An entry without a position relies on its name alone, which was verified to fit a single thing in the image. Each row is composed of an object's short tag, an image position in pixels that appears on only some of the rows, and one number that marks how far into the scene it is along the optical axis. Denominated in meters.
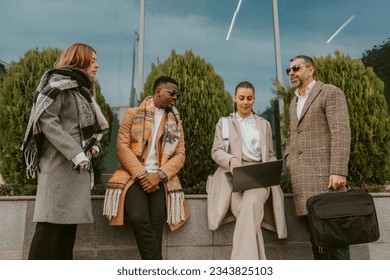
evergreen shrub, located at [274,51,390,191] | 4.22
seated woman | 3.43
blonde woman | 2.53
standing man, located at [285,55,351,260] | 3.06
